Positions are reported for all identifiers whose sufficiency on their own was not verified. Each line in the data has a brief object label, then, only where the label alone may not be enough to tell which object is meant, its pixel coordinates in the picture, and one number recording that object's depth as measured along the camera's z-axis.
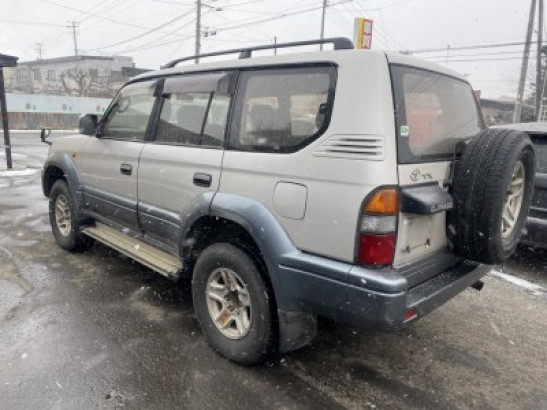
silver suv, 2.28
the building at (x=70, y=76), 39.97
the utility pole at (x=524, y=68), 19.14
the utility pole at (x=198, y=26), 29.62
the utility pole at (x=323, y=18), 33.75
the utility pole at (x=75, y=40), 68.72
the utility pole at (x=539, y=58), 19.45
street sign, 11.56
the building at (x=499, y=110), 34.27
